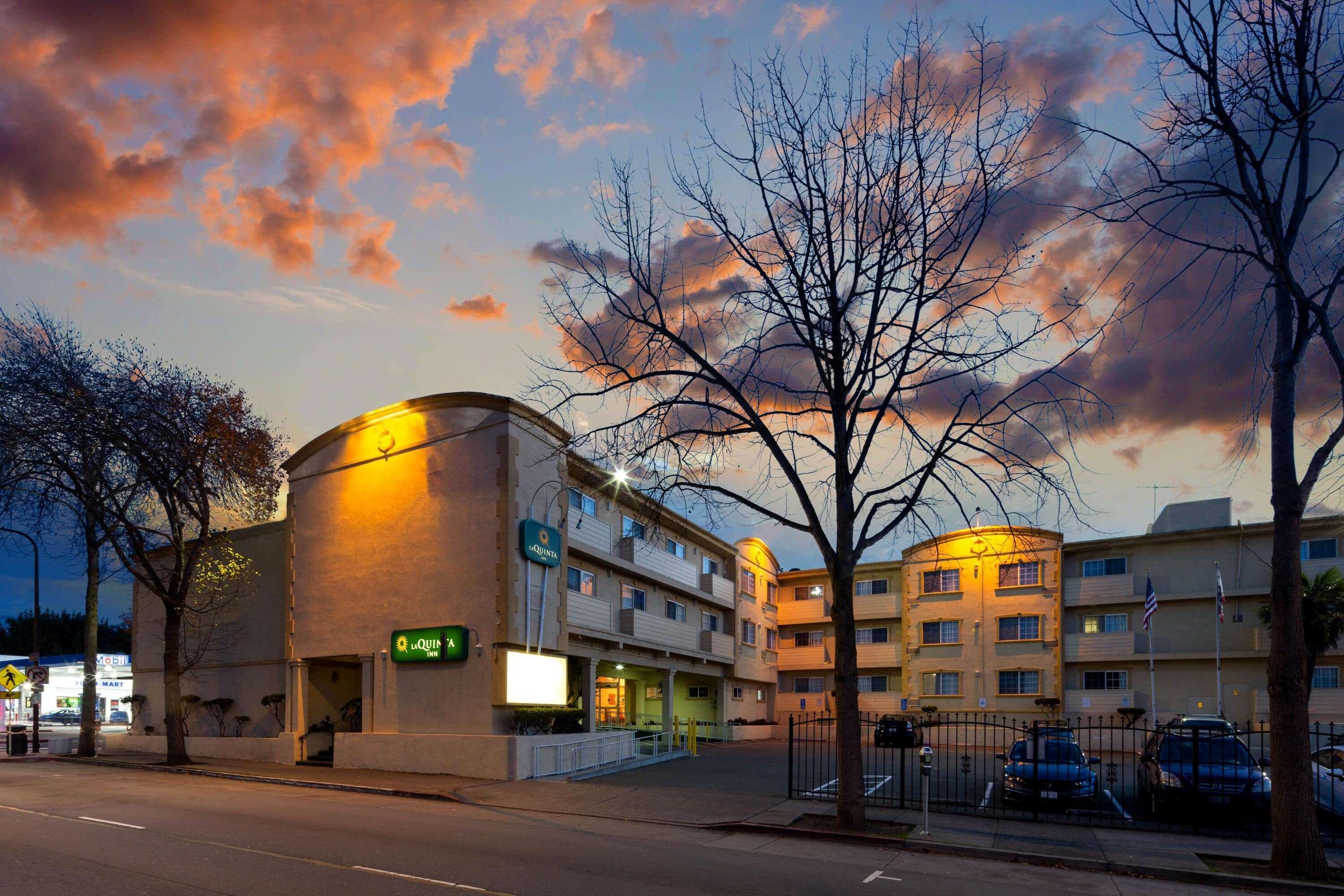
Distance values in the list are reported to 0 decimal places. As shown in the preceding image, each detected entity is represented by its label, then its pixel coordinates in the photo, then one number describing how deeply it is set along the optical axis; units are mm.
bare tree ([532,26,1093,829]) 16344
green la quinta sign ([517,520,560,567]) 26359
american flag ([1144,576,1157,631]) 37469
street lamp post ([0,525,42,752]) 34062
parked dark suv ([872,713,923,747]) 38438
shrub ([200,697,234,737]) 33403
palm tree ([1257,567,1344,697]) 35281
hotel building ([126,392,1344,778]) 26281
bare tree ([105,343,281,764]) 29766
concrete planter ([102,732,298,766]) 28844
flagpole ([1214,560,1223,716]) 38094
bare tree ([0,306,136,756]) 29125
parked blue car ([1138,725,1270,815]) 17000
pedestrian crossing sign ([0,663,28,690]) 32781
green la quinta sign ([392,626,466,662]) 25750
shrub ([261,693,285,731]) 31469
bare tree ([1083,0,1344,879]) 12234
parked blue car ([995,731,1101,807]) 18781
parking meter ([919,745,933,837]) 15555
